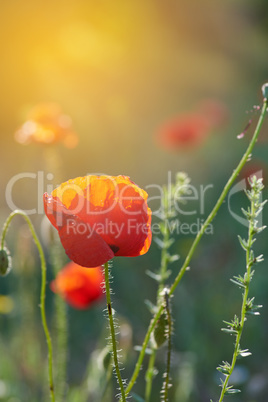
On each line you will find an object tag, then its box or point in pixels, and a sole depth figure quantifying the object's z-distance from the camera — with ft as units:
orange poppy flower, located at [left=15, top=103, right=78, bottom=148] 17.02
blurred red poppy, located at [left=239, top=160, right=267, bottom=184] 22.24
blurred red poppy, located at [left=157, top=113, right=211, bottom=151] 25.05
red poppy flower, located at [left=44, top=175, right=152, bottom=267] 6.75
